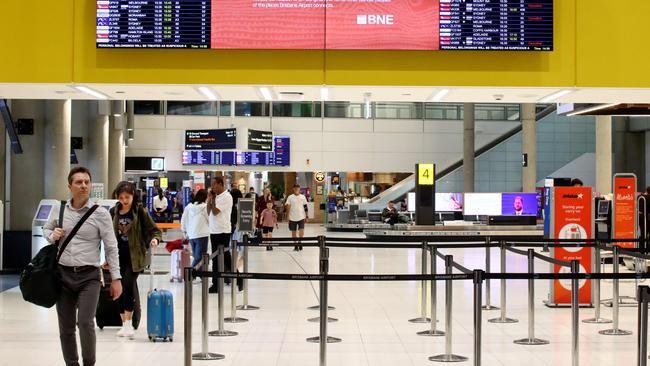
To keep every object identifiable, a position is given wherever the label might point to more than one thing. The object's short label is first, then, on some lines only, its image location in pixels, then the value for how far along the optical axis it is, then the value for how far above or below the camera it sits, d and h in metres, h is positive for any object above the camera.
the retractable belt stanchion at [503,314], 10.52 -1.49
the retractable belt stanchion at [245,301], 11.53 -1.50
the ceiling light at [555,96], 9.22 +1.08
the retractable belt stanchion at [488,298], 11.44 -1.42
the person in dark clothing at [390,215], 29.52 -0.84
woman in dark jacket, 8.95 -0.50
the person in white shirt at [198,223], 13.30 -0.51
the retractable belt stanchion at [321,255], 10.40 -0.76
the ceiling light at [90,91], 9.15 +1.07
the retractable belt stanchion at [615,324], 9.66 -1.48
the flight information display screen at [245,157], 35.78 +1.40
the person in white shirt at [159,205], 28.09 -0.51
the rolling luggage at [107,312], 9.65 -1.38
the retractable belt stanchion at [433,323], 9.47 -1.47
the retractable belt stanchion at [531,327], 9.05 -1.42
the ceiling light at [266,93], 9.30 +1.09
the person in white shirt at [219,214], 12.99 -0.36
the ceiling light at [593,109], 12.50 +1.27
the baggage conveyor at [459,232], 25.48 -1.22
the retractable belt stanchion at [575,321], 7.60 -1.15
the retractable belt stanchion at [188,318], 6.89 -1.04
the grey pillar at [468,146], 37.03 +1.99
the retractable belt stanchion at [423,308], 10.49 -1.43
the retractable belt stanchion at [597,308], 10.49 -1.41
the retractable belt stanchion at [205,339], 7.87 -1.40
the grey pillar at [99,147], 29.50 +1.47
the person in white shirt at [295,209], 23.25 -0.50
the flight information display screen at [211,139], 35.72 +2.12
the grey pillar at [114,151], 33.69 +1.50
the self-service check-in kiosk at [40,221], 13.88 -0.53
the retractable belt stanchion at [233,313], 10.41 -1.50
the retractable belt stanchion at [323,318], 7.14 -1.06
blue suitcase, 8.84 -1.31
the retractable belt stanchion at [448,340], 8.08 -1.39
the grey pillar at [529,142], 33.78 +2.00
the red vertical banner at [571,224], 11.86 -0.44
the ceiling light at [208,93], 9.27 +1.09
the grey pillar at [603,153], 30.19 +1.40
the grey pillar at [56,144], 16.64 +0.87
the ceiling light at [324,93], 9.23 +1.09
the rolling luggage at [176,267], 14.77 -1.33
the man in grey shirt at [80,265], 6.31 -0.56
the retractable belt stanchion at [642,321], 6.20 -0.92
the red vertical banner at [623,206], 16.72 -0.25
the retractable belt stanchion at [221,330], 9.23 -1.54
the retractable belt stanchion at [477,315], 6.88 -0.99
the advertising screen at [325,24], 8.85 +1.72
